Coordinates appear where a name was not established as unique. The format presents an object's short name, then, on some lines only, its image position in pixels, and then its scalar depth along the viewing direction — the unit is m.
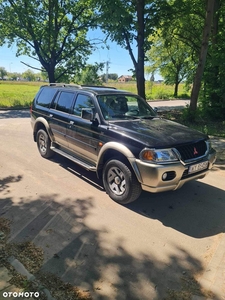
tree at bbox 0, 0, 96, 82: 16.81
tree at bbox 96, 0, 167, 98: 10.24
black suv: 3.50
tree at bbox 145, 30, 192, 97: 30.52
